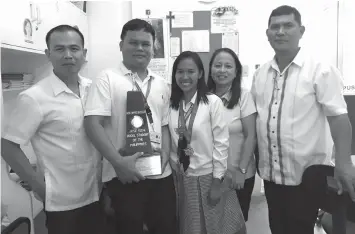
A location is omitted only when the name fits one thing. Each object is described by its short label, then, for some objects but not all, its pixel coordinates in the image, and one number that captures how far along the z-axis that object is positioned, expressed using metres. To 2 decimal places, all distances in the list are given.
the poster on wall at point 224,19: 2.83
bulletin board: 2.83
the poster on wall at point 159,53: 2.84
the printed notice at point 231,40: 2.85
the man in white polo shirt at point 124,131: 1.45
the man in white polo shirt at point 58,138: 1.36
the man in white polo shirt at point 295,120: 1.58
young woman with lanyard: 1.70
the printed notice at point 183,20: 2.83
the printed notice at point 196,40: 2.84
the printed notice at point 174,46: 2.86
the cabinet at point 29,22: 1.43
